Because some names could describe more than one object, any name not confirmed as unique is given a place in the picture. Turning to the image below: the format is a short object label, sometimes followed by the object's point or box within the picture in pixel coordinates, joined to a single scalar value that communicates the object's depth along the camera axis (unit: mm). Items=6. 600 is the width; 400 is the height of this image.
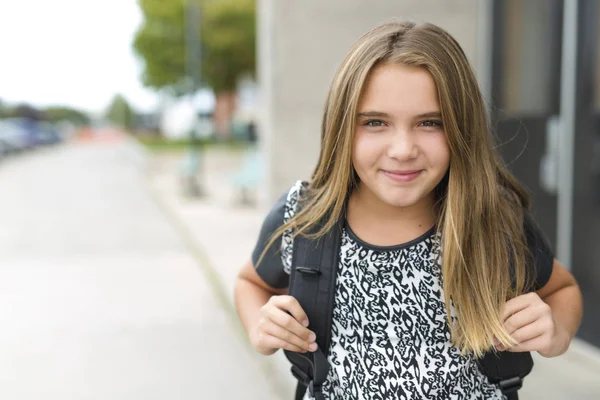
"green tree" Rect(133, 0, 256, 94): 38031
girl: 1412
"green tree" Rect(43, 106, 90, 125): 131125
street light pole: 14580
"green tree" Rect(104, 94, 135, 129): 114000
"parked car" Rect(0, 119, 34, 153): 33219
